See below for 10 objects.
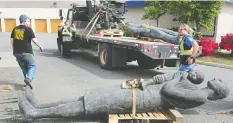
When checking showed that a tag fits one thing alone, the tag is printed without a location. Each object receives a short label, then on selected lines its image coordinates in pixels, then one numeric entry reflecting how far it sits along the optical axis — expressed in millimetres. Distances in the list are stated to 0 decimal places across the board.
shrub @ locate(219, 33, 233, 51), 16219
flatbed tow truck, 9766
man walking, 8289
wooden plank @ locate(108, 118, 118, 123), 5344
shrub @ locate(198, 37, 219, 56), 16225
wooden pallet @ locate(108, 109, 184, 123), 5363
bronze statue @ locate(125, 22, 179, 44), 10087
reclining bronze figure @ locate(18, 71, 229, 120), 5414
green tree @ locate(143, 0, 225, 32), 17234
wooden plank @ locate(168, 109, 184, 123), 5293
